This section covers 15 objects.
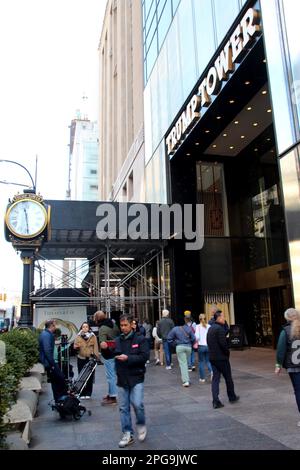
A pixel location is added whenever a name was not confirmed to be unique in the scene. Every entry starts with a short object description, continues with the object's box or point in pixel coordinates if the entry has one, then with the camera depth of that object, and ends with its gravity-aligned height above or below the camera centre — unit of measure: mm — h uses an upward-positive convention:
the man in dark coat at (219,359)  7821 -605
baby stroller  7117 -1247
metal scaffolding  20703 +2456
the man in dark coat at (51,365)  7457 -594
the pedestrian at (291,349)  6078 -362
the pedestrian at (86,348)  9180 -405
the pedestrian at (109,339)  8555 -215
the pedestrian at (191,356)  11758 -912
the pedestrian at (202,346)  10805 -501
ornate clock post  10211 +2390
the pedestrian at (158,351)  14758 -820
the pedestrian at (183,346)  10203 -458
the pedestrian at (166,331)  13742 -136
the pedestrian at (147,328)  17580 -38
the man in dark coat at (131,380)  5777 -691
